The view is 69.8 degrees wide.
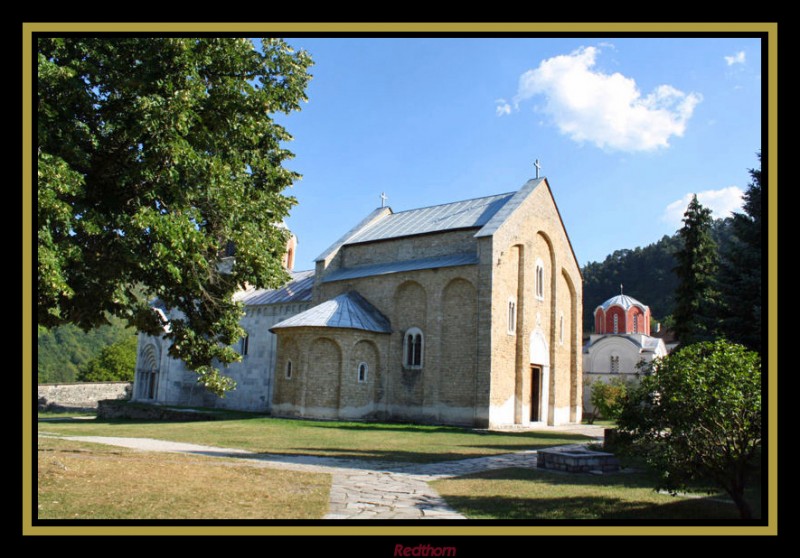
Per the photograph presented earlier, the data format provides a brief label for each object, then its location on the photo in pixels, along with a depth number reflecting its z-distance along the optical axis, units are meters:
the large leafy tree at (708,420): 7.16
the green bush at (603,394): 25.34
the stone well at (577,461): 11.60
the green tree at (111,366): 57.33
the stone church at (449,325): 24.94
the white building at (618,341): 50.50
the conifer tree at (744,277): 14.25
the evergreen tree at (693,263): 28.27
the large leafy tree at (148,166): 9.02
